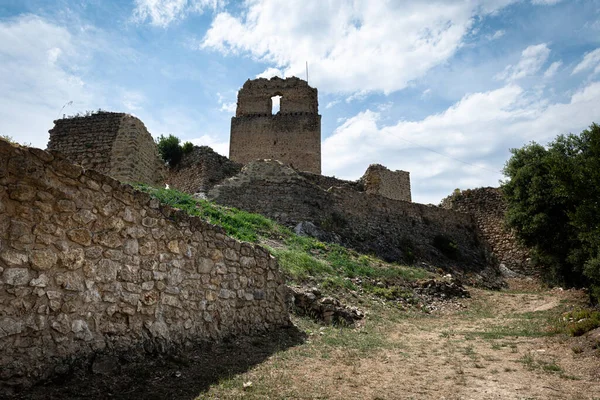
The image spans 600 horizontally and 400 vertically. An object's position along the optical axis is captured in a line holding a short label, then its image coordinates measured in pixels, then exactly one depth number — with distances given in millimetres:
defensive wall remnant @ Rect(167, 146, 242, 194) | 19844
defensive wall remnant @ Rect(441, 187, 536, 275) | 21750
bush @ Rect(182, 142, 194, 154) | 21984
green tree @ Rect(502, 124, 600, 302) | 7984
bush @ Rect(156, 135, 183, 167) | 22109
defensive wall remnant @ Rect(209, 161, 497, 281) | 17125
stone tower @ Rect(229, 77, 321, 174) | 29297
